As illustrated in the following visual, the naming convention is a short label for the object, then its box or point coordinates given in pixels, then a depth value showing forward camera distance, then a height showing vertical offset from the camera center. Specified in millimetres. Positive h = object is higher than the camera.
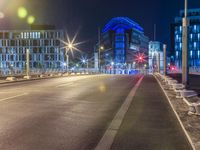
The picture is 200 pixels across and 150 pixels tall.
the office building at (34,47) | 164000 +9093
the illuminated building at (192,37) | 175000 +15207
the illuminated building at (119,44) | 167875 +11065
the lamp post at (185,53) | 17266 +692
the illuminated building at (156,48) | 152650 +8440
